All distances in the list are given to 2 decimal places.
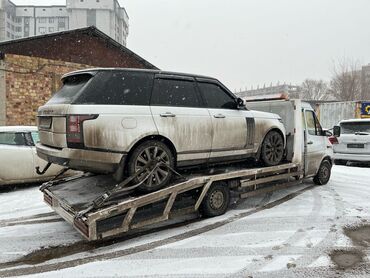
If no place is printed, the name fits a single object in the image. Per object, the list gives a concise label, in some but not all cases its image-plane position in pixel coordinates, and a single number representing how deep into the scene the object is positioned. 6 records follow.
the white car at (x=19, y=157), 7.54
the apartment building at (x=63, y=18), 84.06
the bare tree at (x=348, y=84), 43.42
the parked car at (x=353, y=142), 11.66
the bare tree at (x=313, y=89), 65.56
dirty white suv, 4.35
